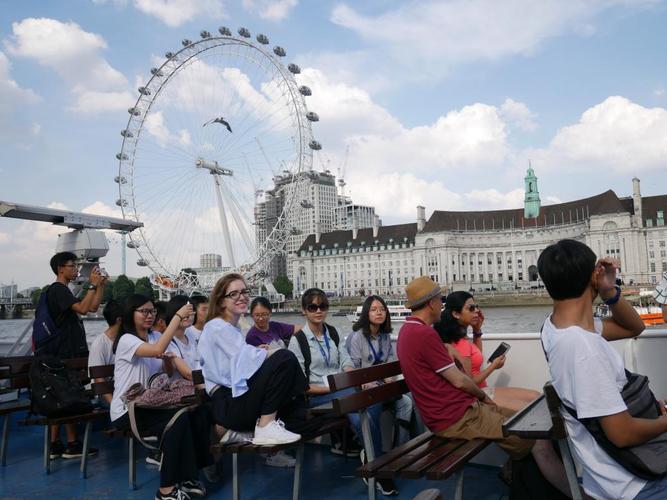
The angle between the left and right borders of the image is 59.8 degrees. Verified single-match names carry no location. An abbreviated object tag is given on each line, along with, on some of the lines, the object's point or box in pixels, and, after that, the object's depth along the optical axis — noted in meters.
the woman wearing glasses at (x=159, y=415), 4.02
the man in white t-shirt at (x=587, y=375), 2.22
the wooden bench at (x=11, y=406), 5.19
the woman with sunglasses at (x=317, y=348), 5.22
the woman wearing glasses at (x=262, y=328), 6.46
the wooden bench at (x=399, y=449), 3.03
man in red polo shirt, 3.56
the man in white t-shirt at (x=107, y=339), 5.18
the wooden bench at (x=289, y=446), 3.64
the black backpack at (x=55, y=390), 4.84
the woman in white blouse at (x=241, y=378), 3.72
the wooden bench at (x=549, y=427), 2.40
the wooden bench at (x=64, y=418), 4.74
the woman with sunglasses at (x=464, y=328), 4.88
